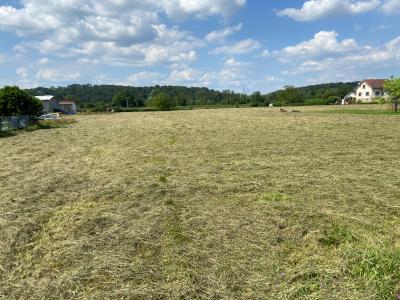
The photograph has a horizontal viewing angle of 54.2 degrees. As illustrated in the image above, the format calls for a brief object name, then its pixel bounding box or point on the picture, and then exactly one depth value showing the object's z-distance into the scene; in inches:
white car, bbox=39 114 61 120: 2079.0
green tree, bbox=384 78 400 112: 1553.2
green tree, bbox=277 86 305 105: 4362.7
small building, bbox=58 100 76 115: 3440.0
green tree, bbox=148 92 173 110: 3816.7
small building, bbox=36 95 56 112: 3300.2
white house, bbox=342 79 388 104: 3789.6
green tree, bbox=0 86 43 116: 1226.6
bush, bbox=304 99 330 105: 3730.3
